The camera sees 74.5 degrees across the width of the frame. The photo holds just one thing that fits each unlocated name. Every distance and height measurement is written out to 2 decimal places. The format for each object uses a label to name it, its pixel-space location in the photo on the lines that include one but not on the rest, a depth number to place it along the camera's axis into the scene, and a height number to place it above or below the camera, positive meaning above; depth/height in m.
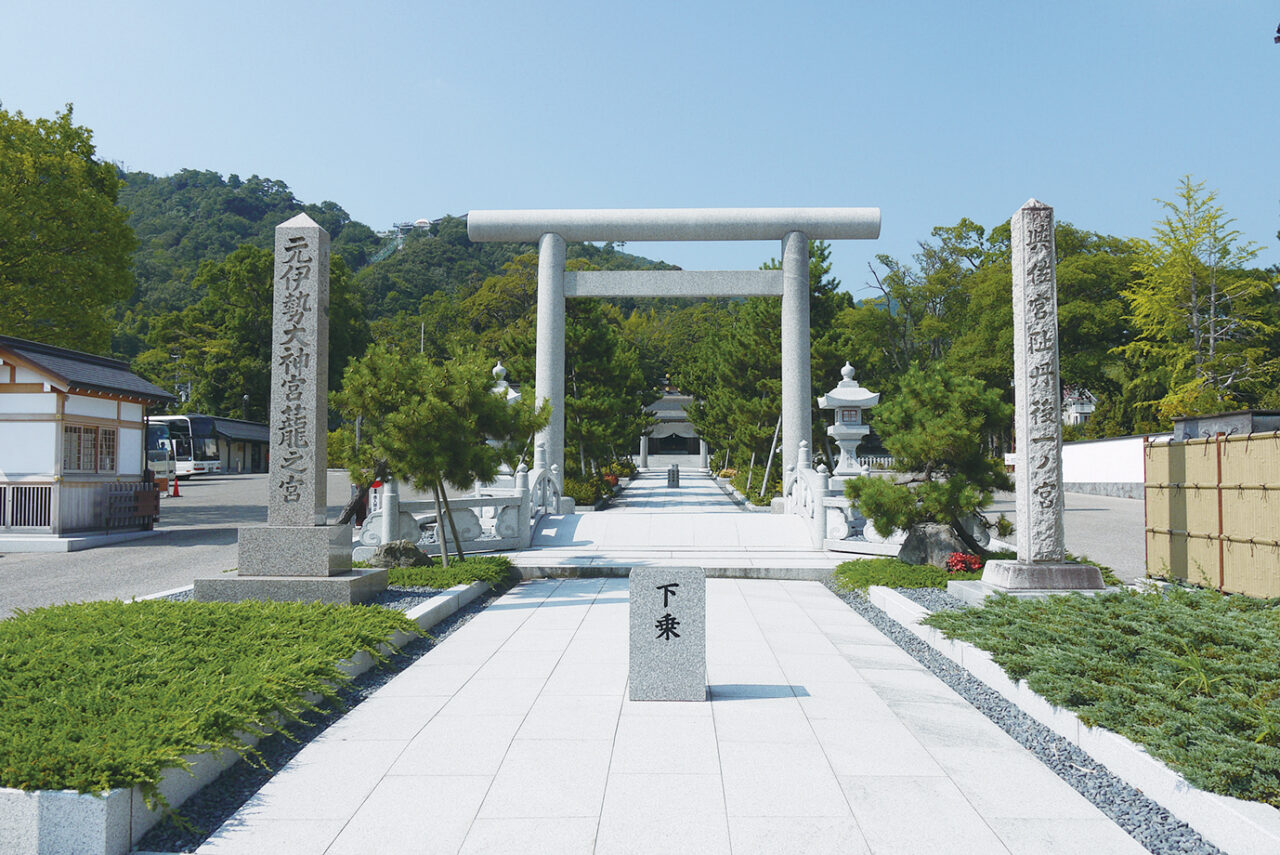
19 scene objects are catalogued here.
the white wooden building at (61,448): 15.91 +0.01
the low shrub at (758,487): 23.53 -1.15
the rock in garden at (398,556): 10.79 -1.39
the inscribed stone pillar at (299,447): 8.65 +0.02
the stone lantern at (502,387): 16.29 +1.20
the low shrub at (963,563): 10.14 -1.39
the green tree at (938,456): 9.96 -0.09
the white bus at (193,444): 41.94 +0.23
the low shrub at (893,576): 9.82 -1.52
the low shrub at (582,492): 21.62 -1.13
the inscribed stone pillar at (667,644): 5.62 -1.31
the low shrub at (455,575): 10.01 -1.55
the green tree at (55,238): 20.86 +5.37
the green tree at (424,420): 10.15 +0.35
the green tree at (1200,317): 27.16 +4.53
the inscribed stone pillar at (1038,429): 8.50 +0.20
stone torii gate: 17.98 +4.19
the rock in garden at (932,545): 10.47 -1.21
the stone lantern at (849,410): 16.44 +0.77
